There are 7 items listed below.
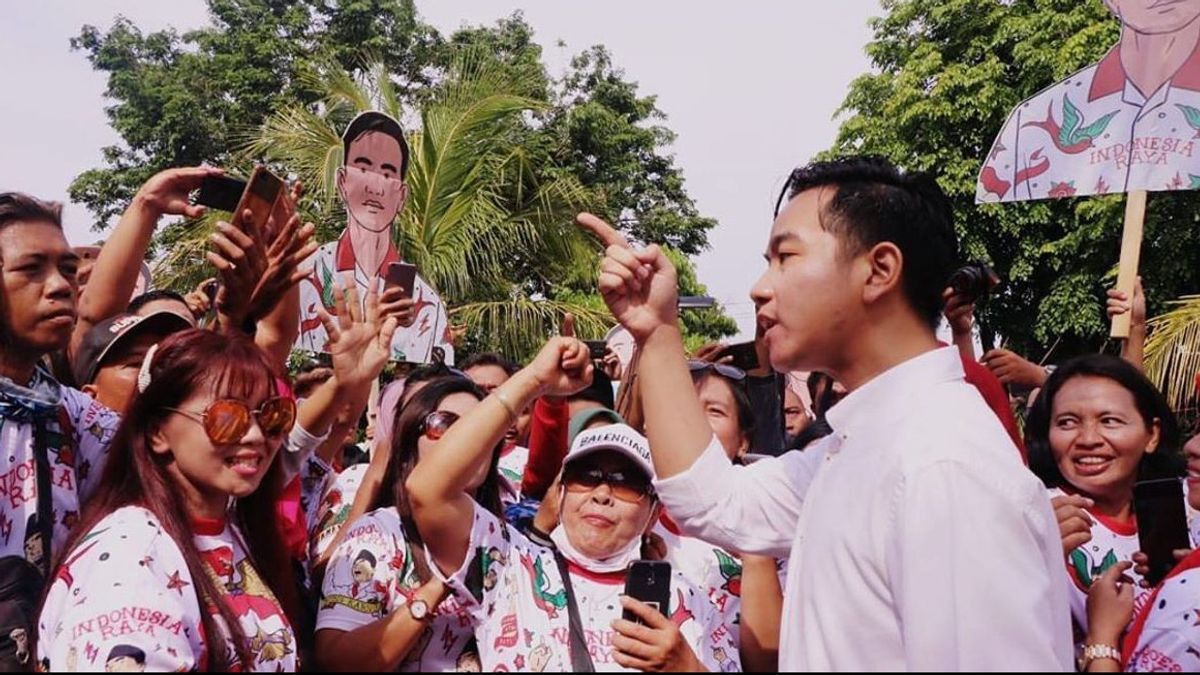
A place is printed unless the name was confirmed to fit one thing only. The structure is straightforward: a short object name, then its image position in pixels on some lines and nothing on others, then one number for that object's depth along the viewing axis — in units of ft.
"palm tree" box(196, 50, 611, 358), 48.19
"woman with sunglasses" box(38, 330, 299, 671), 6.17
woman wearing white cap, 8.80
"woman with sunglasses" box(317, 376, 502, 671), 8.61
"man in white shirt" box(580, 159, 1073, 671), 4.78
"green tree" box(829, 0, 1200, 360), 54.34
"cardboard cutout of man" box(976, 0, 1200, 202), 15.14
